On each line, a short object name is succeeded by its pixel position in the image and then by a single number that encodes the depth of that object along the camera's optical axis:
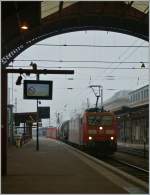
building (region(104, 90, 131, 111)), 115.06
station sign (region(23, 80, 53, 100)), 20.55
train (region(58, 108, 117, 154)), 30.34
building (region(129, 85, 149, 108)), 87.69
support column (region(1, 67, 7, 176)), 14.17
